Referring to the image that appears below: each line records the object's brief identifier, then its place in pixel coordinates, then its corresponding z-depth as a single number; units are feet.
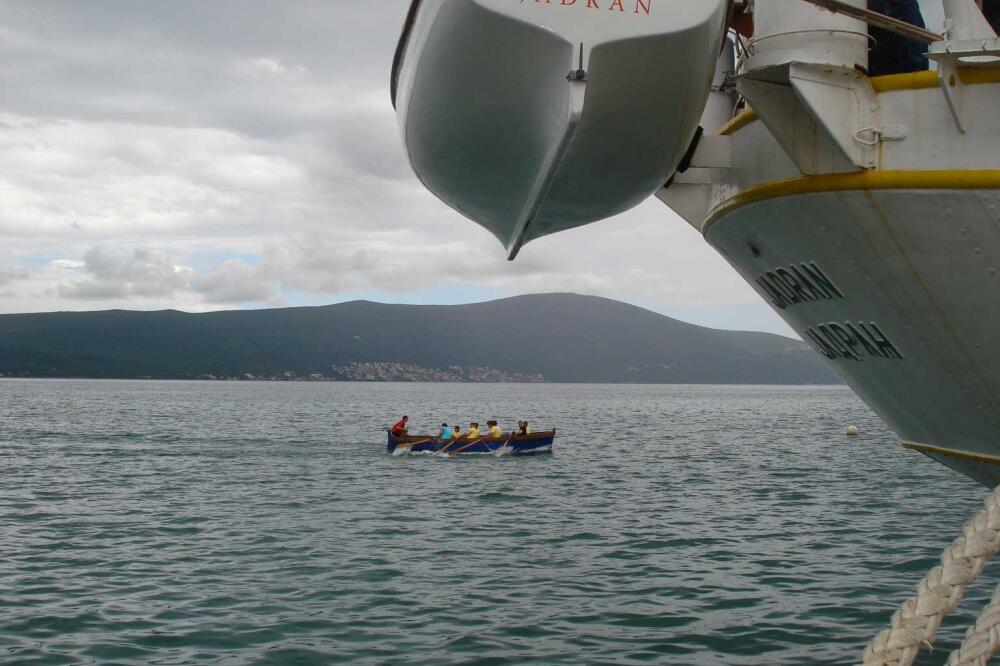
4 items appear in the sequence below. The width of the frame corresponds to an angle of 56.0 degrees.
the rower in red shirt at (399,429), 147.54
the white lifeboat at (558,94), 21.42
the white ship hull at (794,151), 22.06
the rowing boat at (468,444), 143.95
